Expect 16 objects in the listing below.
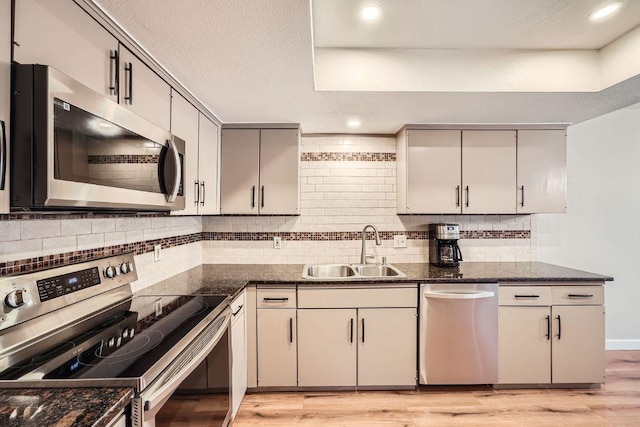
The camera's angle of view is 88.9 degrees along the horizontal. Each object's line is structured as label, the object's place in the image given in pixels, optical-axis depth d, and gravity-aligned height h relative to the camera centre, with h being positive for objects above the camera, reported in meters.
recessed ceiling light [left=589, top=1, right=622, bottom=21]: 1.66 +1.05
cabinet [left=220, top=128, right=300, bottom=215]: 2.76 +0.38
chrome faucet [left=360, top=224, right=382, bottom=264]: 2.84 -0.29
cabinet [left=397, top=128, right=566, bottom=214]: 2.77 +0.37
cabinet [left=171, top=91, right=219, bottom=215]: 1.97 +0.41
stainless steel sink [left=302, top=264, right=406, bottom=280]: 2.84 -0.52
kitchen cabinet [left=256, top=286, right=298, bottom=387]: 2.39 -0.88
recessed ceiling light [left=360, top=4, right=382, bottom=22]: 1.63 +1.03
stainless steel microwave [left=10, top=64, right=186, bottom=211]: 0.87 +0.20
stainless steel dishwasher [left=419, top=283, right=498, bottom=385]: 2.41 -0.90
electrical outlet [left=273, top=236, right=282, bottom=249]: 3.07 -0.30
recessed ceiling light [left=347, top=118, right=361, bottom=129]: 2.64 +0.75
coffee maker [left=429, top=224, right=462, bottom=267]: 2.81 -0.29
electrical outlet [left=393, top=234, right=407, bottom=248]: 3.07 -0.27
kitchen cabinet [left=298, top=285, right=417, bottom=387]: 2.40 -0.91
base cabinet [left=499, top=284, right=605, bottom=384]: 2.43 -0.91
